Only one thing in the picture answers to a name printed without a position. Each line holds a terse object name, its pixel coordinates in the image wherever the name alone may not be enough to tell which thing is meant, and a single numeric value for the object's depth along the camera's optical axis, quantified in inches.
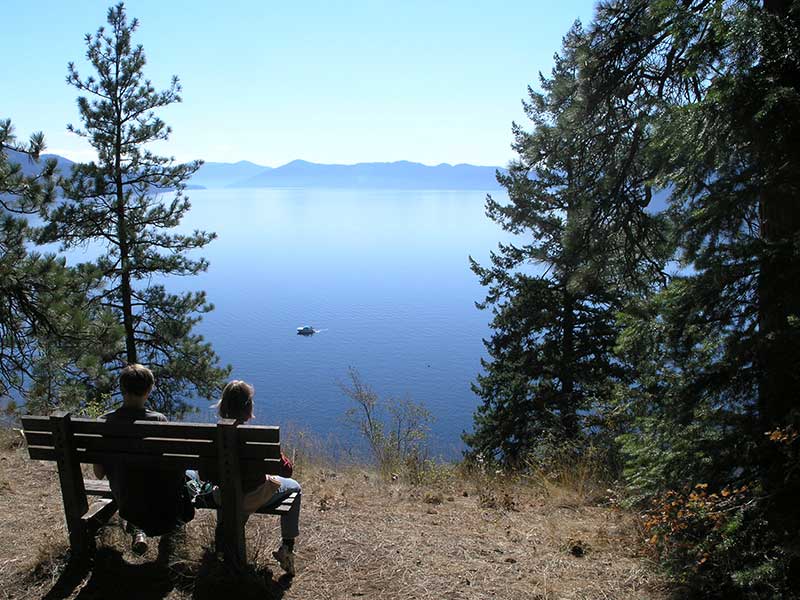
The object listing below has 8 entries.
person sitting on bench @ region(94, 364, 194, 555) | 143.9
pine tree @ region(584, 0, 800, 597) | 130.7
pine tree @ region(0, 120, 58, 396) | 284.4
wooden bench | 136.3
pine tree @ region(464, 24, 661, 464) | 657.6
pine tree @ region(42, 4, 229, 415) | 628.4
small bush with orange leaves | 121.0
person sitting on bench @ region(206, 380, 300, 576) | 143.6
